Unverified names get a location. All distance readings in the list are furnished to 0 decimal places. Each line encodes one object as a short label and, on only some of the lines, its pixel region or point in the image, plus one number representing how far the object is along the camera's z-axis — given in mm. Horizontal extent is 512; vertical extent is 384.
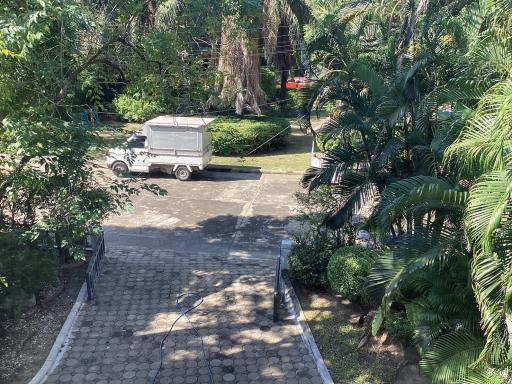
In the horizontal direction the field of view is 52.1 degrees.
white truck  17594
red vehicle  37031
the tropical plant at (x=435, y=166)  4027
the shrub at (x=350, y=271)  7816
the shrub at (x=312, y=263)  8992
